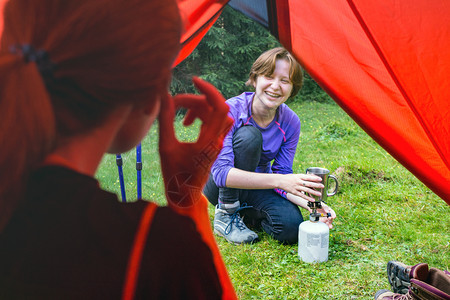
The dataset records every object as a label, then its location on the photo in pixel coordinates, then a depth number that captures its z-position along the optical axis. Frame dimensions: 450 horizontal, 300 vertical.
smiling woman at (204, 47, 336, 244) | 1.45
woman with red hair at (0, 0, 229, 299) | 0.53
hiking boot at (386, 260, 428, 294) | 1.41
